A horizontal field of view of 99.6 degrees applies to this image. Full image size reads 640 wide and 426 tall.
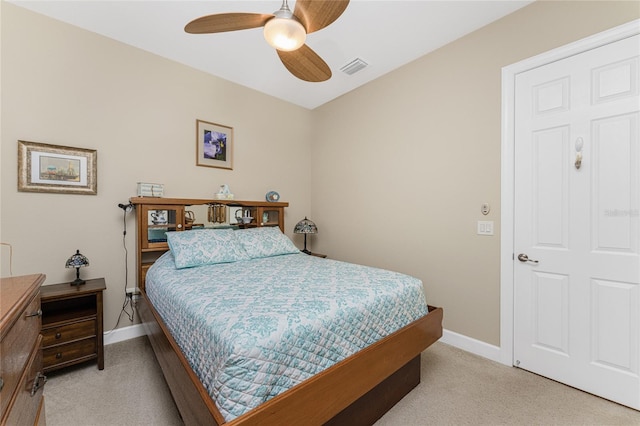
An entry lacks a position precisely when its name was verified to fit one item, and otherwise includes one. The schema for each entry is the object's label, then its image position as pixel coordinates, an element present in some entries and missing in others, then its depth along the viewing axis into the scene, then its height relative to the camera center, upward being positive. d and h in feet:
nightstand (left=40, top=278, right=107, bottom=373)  6.54 -2.90
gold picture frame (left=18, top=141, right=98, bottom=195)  7.33 +1.25
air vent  9.67 +5.39
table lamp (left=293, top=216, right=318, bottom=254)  12.63 -0.73
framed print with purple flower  10.45 +2.70
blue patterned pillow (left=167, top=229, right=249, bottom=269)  7.84 -1.08
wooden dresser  2.67 -1.65
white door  5.78 -0.21
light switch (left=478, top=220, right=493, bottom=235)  7.77 -0.42
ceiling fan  5.22 +3.87
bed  3.57 -2.13
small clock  12.36 +0.75
